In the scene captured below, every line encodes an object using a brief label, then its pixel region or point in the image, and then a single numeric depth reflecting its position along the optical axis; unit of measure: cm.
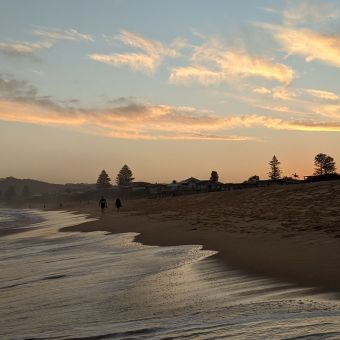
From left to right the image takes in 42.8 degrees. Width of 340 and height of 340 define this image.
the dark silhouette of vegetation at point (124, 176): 17438
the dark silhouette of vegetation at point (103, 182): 18838
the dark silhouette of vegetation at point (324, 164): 11194
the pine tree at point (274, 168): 13438
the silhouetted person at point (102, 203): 4997
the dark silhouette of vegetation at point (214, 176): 13938
